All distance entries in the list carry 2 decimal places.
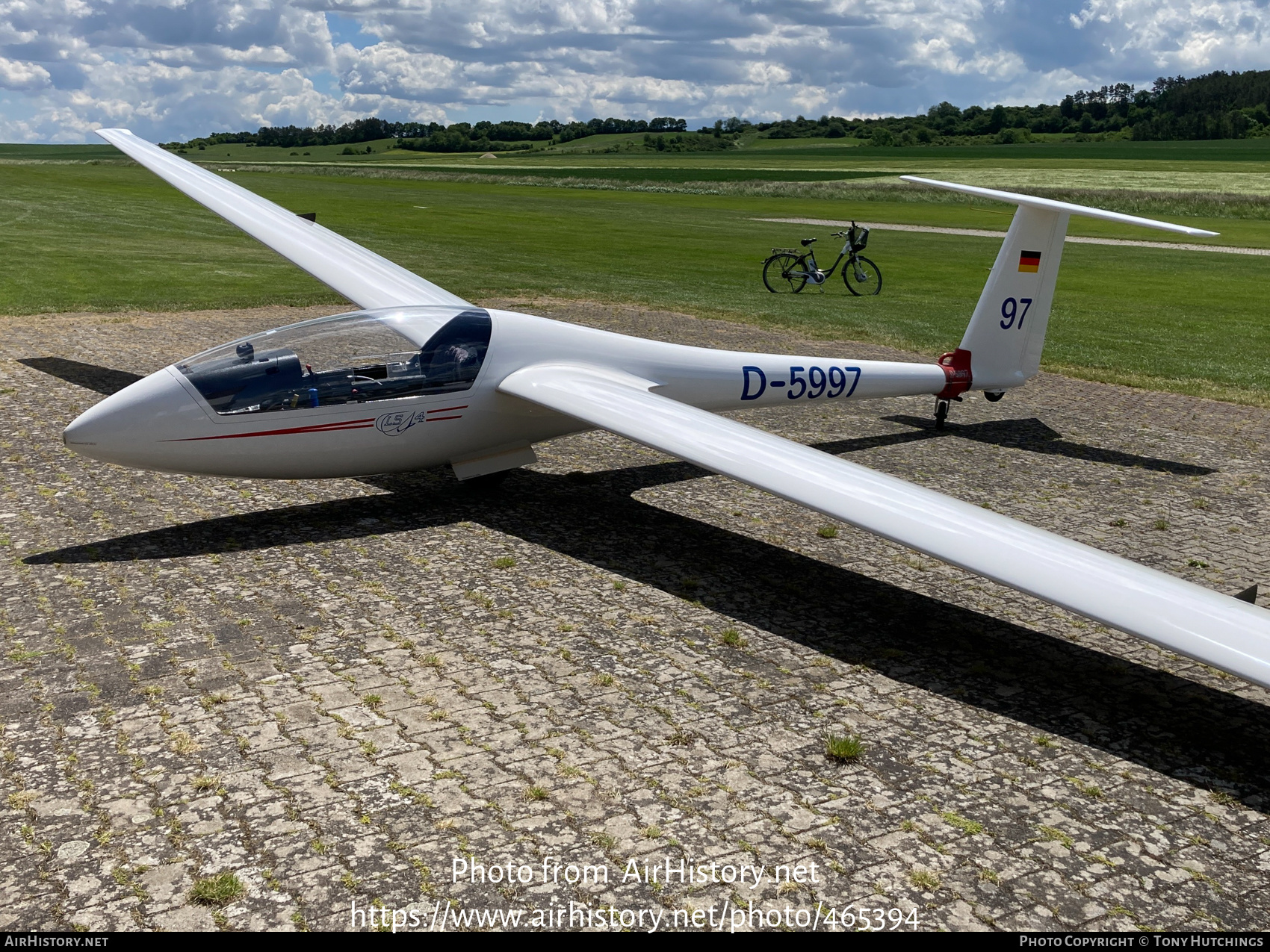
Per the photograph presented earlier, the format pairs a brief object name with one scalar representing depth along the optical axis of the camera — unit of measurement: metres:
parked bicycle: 27.80
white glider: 6.19
